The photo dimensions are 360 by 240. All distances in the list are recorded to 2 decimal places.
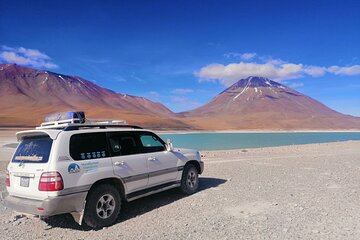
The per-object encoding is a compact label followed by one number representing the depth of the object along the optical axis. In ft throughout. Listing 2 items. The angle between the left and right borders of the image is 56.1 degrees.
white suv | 18.75
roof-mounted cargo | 20.76
